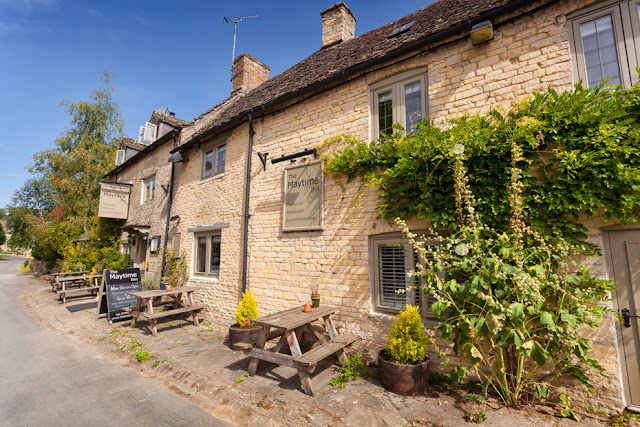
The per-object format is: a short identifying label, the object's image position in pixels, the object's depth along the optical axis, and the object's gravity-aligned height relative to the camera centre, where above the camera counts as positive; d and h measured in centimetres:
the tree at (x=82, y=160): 1895 +622
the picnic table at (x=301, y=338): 400 -149
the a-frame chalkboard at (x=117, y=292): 792 -119
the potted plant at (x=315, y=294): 542 -86
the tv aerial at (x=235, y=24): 1302 +1039
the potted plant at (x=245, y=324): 581 -156
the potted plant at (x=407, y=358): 382 -150
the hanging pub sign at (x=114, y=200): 1422 +252
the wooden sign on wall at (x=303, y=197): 602 +118
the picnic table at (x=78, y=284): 1121 -155
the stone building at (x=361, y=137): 382 +243
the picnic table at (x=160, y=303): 679 -152
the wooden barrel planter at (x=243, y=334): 580 -171
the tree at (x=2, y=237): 5978 +291
